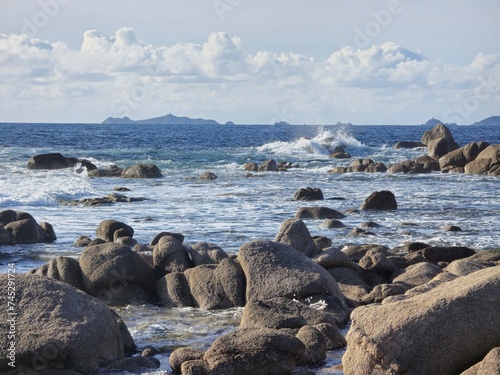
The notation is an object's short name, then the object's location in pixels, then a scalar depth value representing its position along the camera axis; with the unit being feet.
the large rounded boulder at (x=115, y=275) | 41.24
